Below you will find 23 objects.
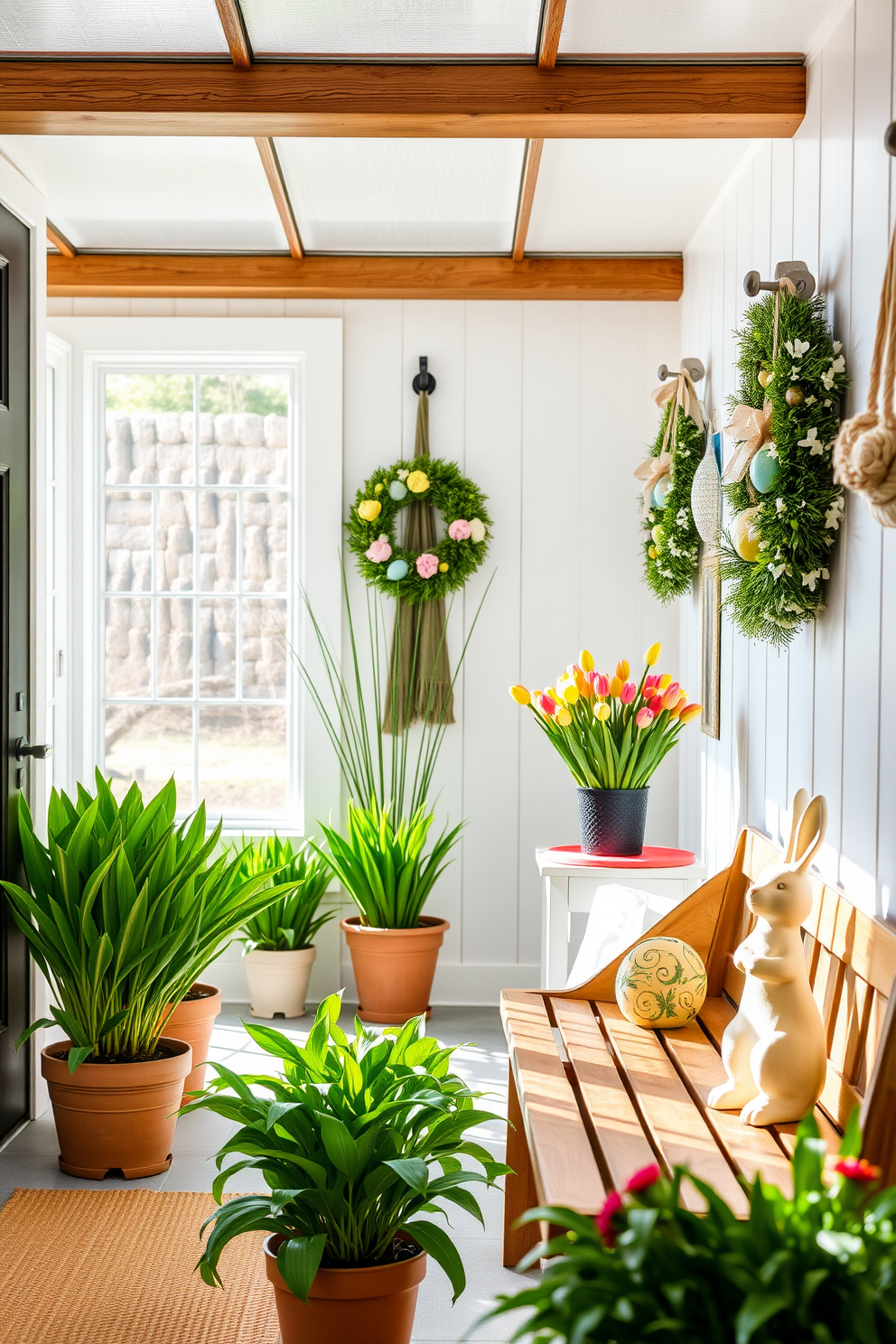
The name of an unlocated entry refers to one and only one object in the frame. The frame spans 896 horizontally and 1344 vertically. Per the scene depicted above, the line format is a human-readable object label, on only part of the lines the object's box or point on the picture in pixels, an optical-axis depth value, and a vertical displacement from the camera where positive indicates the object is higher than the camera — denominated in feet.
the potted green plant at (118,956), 8.96 -2.33
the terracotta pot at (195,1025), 10.53 -3.34
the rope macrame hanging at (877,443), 5.01 +0.89
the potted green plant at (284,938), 12.81 -3.13
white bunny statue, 5.83 -1.81
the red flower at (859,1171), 3.77 -1.65
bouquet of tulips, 10.08 -0.59
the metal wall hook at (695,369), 11.34 +2.70
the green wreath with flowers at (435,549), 13.28 +1.31
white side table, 10.11 -2.02
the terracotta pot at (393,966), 12.54 -3.36
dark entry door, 9.63 +0.32
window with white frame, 14.01 +0.75
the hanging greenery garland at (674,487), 11.25 +1.60
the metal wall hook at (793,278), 7.48 +2.38
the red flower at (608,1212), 3.72 -1.75
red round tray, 10.16 -1.81
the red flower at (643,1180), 3.79 -1.68
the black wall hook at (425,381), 13.56 +3.06
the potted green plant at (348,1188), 6.12 -2.87
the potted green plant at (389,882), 12.51 -2.46
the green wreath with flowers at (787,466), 7.10 +1.15
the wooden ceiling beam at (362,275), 13.02 +4.11
